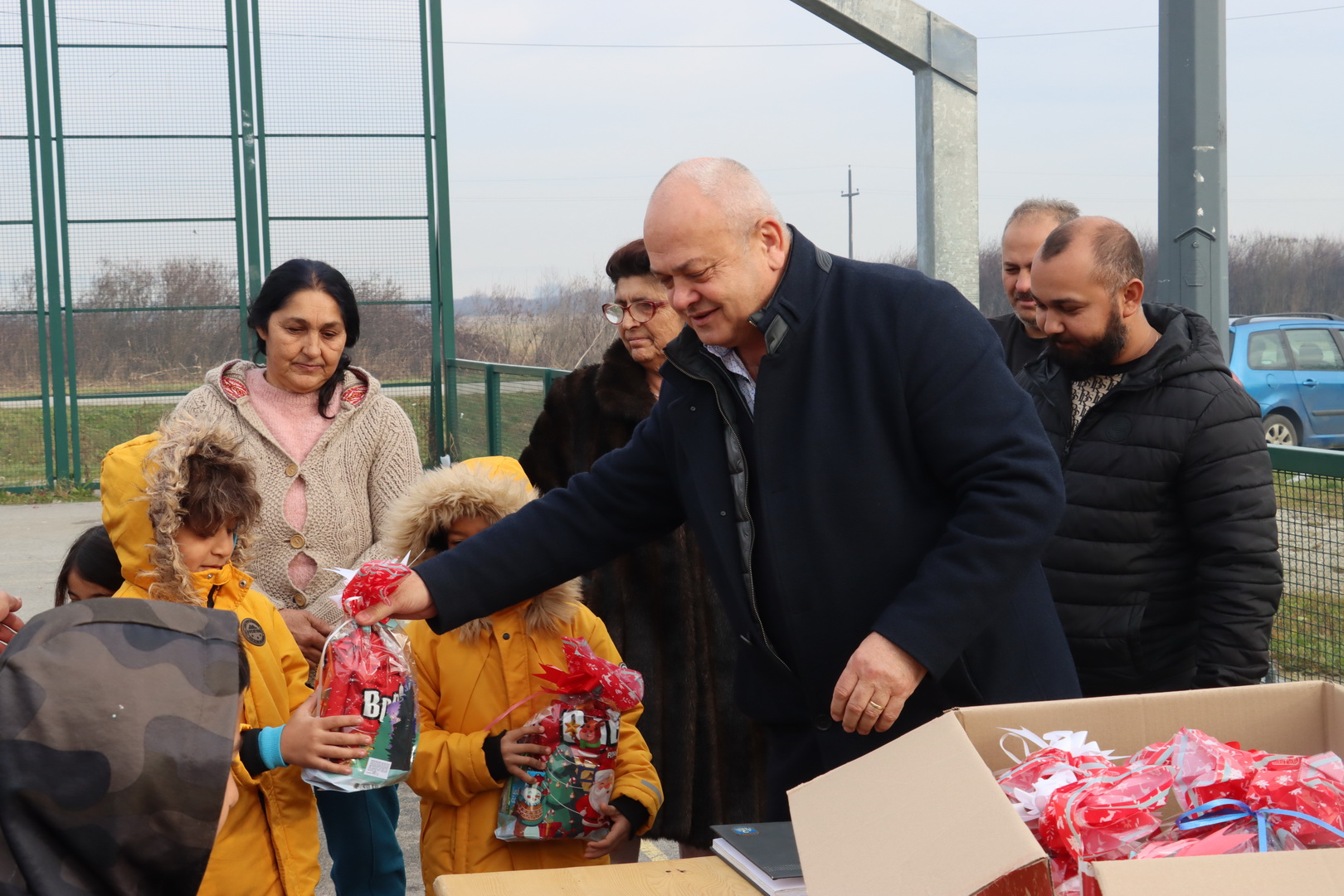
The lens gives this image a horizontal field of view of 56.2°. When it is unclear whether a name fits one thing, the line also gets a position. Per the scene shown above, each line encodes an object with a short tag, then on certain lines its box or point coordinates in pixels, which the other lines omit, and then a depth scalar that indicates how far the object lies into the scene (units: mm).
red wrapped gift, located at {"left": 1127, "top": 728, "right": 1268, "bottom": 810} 1482
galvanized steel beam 4488
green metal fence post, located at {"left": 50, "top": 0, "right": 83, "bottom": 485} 11508
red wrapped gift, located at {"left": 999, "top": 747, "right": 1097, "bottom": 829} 1512
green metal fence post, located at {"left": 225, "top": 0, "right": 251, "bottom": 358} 11328
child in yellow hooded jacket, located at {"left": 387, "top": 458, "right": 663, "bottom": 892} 2928
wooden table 1804
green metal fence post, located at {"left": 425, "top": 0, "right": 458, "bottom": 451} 11289
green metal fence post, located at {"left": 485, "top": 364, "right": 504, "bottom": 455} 8867
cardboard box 1238
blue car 13508
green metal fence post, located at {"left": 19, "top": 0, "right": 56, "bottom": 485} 11445
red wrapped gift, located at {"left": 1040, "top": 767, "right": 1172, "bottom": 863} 1454
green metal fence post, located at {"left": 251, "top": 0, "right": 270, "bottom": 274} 11289
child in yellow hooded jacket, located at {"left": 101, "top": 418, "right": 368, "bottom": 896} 2725
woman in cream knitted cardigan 3469
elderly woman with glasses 3514
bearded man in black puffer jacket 2693
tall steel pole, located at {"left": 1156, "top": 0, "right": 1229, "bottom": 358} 3826
